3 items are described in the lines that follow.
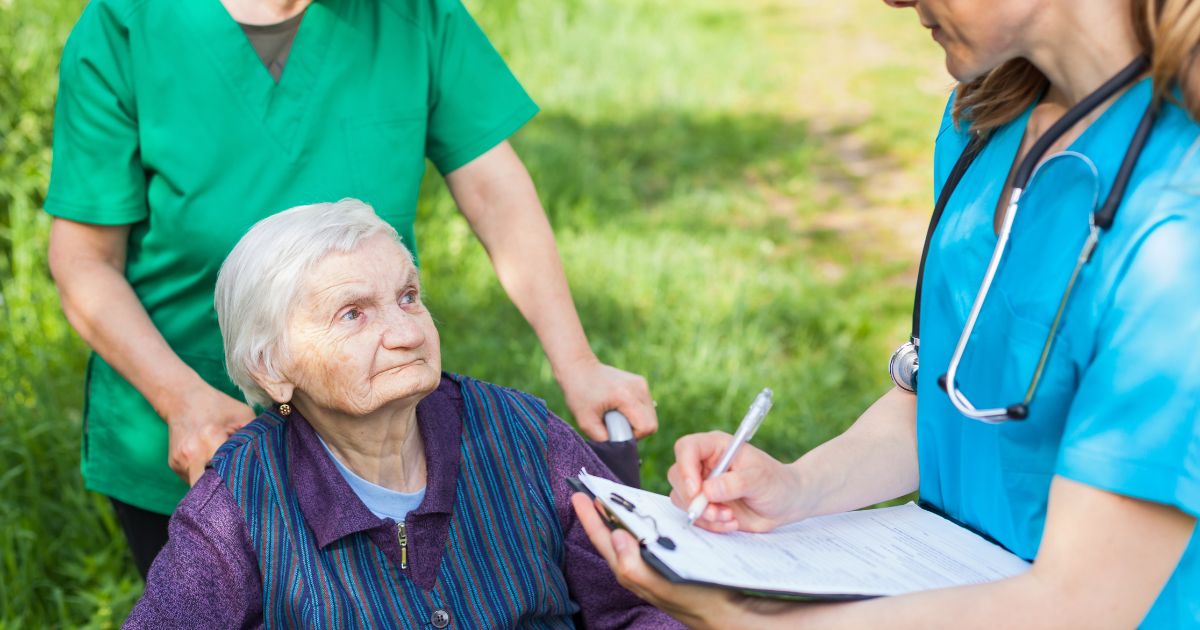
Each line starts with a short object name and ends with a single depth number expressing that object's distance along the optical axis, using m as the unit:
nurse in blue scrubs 1.41
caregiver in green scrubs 2.40
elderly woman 2.09
